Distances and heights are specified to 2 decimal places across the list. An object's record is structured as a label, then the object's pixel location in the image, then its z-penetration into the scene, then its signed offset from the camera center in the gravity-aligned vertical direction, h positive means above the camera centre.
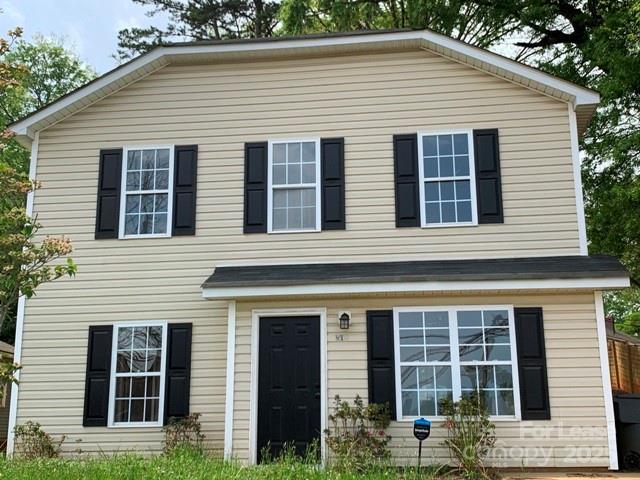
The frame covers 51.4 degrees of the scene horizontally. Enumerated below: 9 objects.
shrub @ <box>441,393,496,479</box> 8.05 -0.54
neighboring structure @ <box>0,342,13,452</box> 16.84 -0.57
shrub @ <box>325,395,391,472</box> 8.19 -0.55
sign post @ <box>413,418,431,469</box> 8.12 -0.46
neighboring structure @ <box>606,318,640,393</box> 13.79 +0.53
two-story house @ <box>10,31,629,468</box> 8.75 +1.97
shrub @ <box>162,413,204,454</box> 8.95 -0.57
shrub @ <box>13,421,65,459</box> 9.23 -0.72
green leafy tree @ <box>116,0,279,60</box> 23.03 +12.59
